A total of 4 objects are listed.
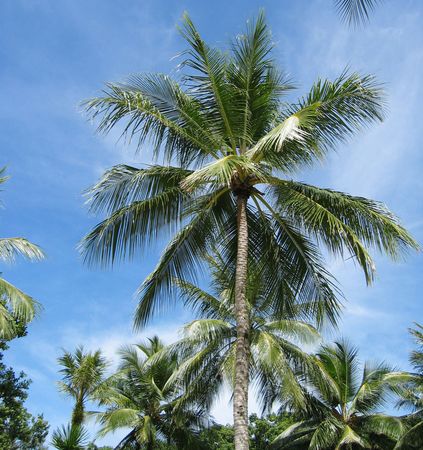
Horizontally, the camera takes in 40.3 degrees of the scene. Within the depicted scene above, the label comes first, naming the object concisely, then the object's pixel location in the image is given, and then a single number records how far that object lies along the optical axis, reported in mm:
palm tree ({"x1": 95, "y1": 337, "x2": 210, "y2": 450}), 21594
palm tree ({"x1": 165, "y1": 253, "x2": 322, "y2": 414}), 17797
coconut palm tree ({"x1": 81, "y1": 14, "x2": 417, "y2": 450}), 10539
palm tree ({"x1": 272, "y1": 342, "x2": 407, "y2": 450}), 21938
